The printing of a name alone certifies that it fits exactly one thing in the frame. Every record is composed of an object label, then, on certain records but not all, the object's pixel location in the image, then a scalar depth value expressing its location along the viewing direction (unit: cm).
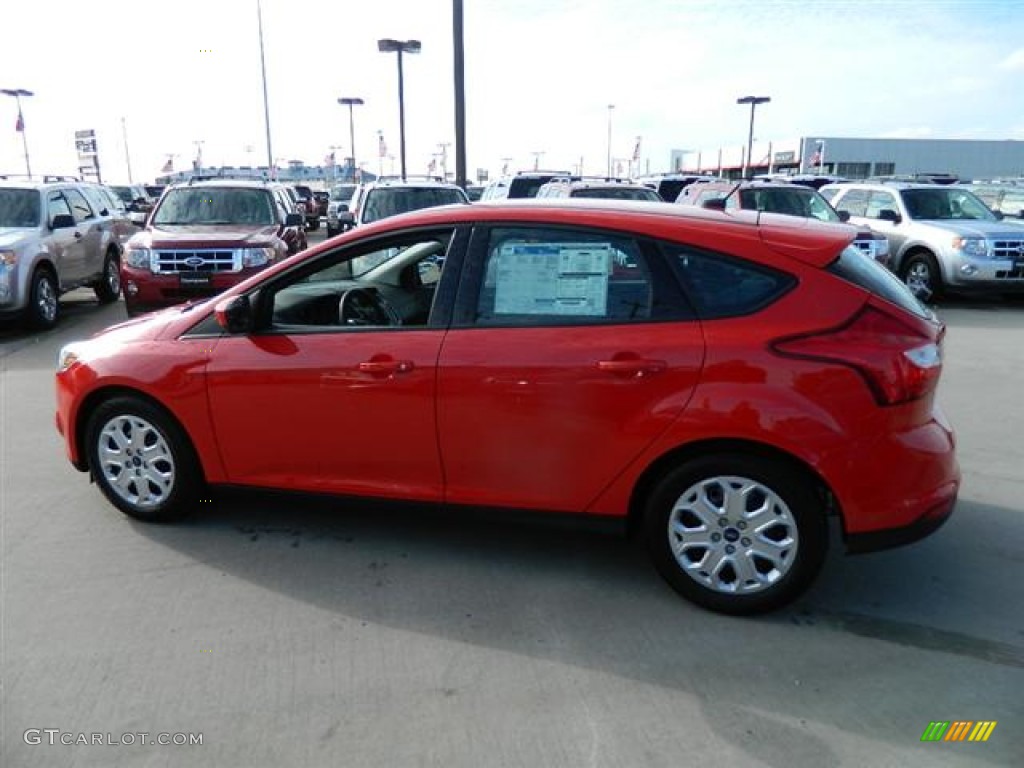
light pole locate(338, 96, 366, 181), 4517
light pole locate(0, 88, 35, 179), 4547
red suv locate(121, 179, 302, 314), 922
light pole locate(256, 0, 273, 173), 3566
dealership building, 7312
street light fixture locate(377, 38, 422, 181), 2819
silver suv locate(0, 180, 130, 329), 962
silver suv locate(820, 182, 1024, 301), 1144
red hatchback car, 315
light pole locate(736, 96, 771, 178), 4459
